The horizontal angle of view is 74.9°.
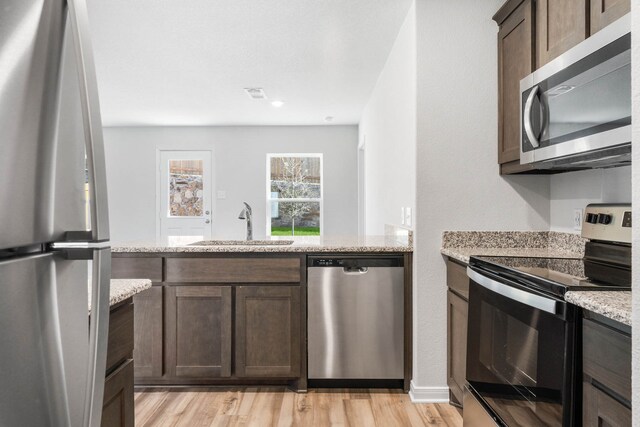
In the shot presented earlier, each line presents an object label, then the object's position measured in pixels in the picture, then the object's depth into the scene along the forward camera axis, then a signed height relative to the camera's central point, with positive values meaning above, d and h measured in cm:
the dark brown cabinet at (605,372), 95 -40
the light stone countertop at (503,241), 226 -18
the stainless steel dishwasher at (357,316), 249 -63
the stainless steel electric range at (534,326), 118 -39
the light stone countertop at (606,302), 96 -23
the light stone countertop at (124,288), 111 -23
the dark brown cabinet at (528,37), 153 +73
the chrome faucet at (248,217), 330 -6
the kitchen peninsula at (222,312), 251 -61
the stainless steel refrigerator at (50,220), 51 -1
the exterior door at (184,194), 636 +24
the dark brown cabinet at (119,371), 108 -44
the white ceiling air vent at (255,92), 426 +123
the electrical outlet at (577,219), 209 -5
